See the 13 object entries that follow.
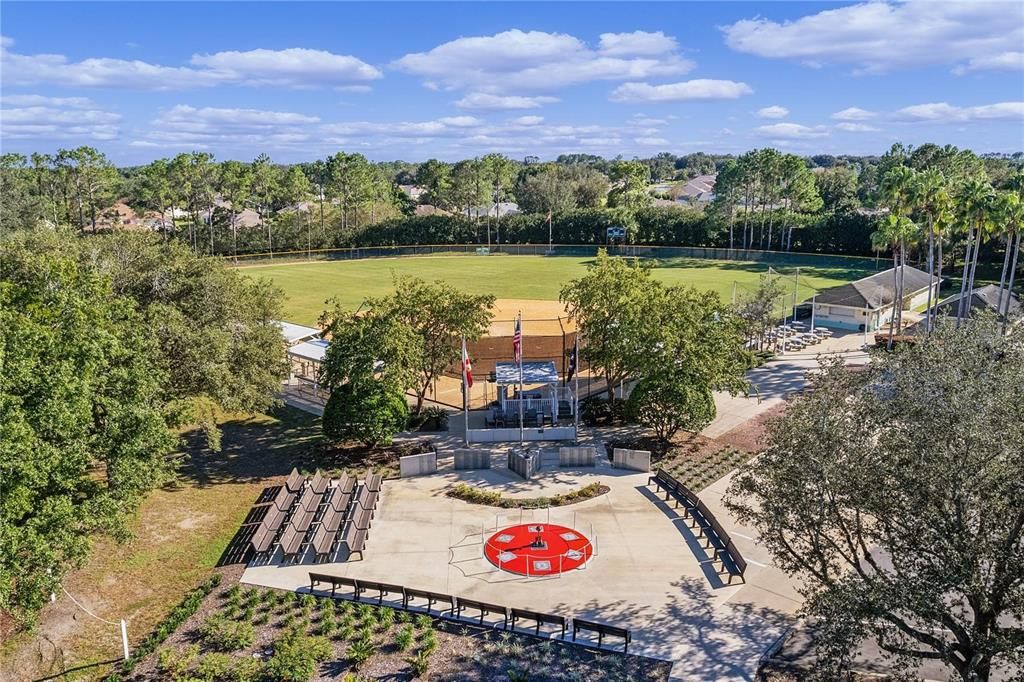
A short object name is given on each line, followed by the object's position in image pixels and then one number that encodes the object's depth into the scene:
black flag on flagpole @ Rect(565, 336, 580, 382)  28.25
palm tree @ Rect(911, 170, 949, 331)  37.47
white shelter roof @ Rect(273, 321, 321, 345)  38.47
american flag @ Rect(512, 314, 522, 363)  27.14
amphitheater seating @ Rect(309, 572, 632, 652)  16.50
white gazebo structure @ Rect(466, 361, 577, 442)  29.73
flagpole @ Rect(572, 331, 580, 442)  28.88
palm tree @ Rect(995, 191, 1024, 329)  35.75
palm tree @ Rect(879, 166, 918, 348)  37.98
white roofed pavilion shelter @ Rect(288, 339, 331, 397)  35.53
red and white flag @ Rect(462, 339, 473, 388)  27.08
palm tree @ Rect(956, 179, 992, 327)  37.25
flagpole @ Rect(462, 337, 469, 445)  27.95
